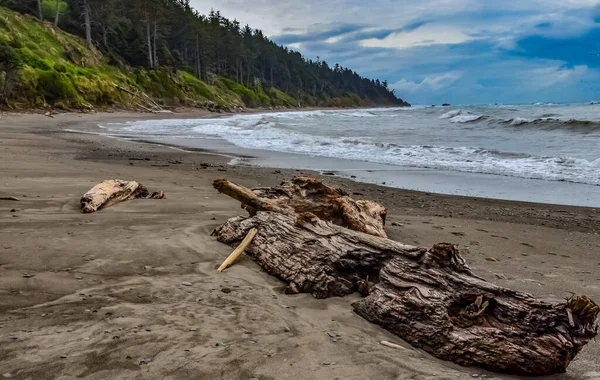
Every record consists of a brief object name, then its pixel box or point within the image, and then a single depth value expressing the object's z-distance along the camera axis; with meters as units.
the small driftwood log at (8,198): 6.40
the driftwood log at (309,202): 5.37
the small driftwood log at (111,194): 6.30
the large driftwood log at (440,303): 2.81
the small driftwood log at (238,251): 4.36
